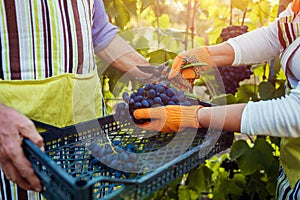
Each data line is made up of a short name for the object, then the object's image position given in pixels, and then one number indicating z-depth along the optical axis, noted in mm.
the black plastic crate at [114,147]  653
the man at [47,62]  913
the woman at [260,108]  939
